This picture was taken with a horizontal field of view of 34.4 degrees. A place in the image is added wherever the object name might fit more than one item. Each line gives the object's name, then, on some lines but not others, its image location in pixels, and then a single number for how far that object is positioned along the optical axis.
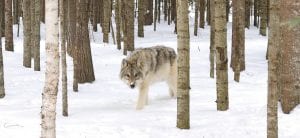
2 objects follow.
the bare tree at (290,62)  8.22
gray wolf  10.25
